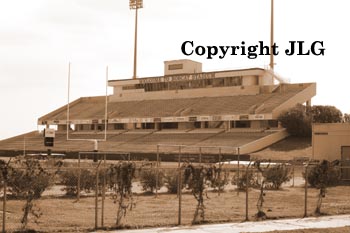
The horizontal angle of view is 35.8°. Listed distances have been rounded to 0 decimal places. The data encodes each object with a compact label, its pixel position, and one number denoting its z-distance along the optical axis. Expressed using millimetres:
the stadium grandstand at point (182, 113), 66500
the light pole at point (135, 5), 91625
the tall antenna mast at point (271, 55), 81612
